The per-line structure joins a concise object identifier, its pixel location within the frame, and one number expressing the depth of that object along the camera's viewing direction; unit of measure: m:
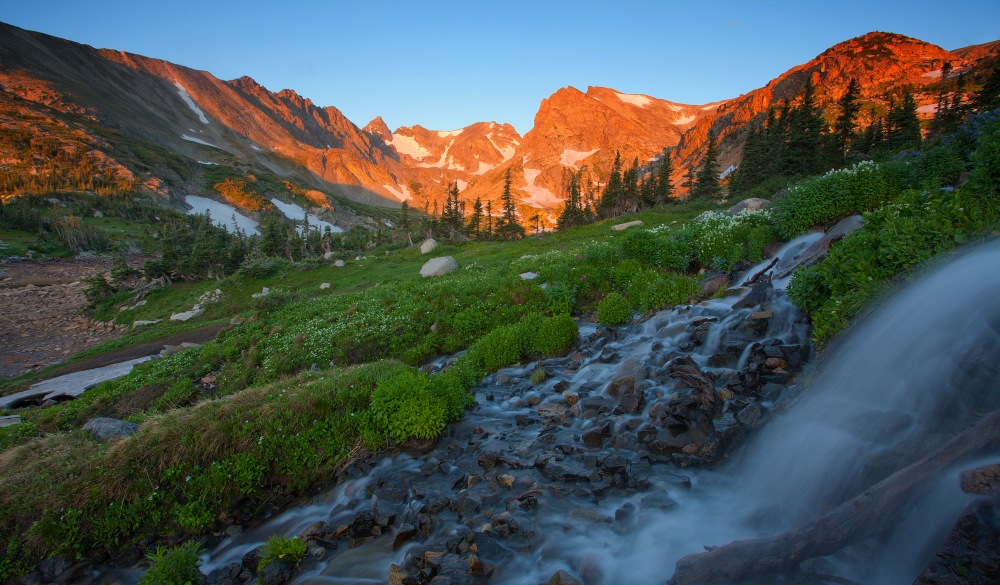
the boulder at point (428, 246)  42.98
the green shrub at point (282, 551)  5.79
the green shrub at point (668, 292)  12.70
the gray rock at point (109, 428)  8.80
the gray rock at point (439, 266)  28.05
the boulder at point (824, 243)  10.84
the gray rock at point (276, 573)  5.56
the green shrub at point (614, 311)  13.24
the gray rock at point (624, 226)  34.22
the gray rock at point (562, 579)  4.83
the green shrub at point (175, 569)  5.36
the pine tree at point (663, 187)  60.47
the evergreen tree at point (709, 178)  50.75
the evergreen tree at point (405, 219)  72.37
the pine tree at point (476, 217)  71.18
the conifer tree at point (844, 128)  37.59
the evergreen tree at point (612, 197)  69.31
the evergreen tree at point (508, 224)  68.69
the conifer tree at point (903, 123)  34.51
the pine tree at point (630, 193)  67.25
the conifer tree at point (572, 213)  68.75
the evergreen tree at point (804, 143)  37.94
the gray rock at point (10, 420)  11.81
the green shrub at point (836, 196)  12.73
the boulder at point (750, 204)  25.12
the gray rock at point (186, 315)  29.31
